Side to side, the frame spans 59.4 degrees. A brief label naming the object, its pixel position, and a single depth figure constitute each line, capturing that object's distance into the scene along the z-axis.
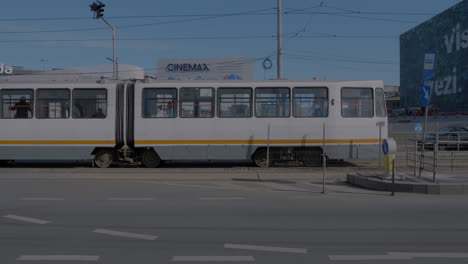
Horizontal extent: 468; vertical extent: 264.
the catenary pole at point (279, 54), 24.53
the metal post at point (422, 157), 11.05
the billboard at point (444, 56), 66.44
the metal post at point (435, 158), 10.02
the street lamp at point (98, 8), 24.78
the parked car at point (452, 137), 17.38
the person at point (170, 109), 15.47
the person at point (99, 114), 15.34
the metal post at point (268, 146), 15.22
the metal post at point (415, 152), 11.82
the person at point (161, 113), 15.45
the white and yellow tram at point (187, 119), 15.28
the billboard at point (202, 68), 48.91
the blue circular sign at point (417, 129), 19.51
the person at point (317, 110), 15.49
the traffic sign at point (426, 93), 11.36
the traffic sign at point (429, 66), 10.86
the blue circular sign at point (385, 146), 10.17
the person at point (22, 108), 15.45
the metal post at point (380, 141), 15.12
